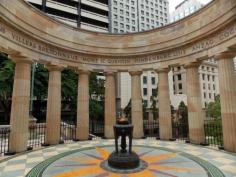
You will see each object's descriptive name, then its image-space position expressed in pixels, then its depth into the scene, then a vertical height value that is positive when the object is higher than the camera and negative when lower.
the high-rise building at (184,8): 100.26 +57.59
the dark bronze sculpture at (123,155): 7.44 -2.05
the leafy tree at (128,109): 42.47 -0.44
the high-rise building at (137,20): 52.75 +35.21
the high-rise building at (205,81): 67.94 +10.01
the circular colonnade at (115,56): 10.59 +3.72
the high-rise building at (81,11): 43.81 +24.81
